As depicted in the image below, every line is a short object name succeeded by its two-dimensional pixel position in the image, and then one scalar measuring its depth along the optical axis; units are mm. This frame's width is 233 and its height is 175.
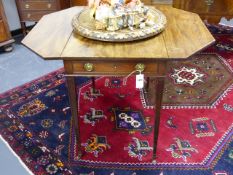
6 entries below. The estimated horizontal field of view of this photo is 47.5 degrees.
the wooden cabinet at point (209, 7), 2805
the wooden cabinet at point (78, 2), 3256
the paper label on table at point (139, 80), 1373
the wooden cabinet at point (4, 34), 2894
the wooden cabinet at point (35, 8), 3121
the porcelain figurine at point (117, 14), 1430
